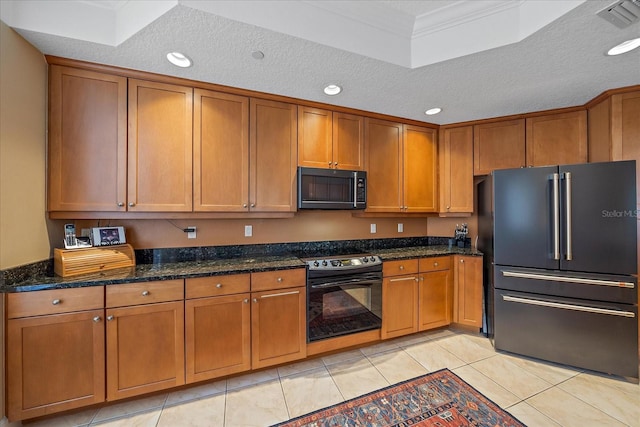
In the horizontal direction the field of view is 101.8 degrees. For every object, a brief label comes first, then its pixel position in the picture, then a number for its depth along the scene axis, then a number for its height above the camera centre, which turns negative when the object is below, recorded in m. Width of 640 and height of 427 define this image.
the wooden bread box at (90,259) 1.78 -0.32
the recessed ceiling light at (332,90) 2.25 +1.10
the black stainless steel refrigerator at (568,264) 2.07 -0.44
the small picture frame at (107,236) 2.02 -0.16
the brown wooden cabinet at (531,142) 2.66 +0.78
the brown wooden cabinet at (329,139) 2.55 +0.77
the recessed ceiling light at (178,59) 1.80 +1.11
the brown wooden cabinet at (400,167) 2.86 +0.55
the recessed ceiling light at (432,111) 2.74 +1.10
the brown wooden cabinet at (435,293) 2.76 -0.86
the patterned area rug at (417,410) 1.68 -1.35
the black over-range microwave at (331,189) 2.49 +0.26
